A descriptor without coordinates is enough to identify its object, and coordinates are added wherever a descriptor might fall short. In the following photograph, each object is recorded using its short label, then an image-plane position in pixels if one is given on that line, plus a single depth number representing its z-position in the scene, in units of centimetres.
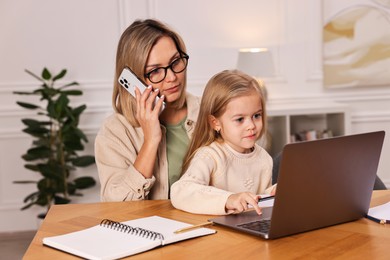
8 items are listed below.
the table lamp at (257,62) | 416
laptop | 169
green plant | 410
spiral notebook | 167
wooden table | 165
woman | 229
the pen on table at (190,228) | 179
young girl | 206
